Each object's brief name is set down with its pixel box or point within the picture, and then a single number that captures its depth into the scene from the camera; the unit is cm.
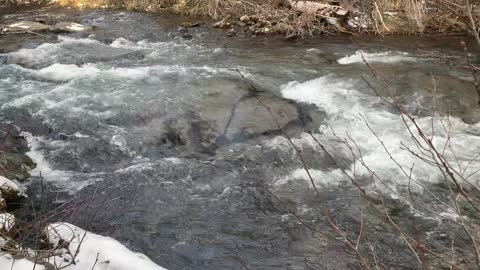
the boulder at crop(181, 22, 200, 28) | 1016
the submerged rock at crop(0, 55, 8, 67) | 731
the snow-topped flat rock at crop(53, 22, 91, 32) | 952
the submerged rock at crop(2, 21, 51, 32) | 929
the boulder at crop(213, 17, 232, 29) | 1002
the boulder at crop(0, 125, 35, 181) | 426
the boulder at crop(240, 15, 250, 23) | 1023
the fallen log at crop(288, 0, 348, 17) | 975
